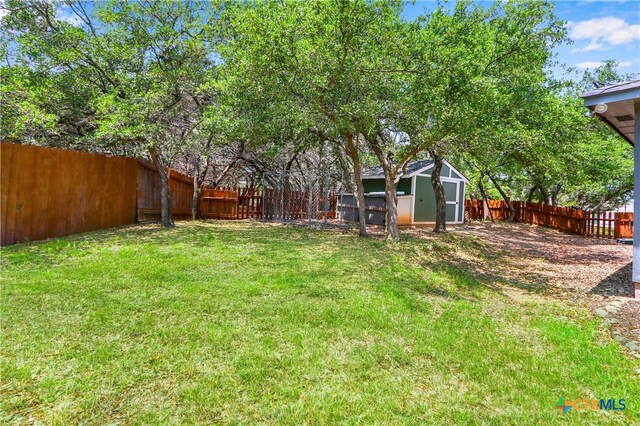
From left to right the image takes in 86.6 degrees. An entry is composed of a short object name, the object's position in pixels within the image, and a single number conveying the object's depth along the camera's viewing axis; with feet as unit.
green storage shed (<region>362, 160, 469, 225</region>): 42.63
